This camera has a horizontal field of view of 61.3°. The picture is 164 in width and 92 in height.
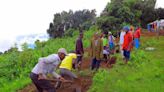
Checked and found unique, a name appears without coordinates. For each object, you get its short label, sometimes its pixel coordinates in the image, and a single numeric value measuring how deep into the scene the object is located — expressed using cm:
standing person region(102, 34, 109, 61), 595
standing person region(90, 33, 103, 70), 498
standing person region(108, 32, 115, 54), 684
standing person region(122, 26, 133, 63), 535
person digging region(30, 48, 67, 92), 350
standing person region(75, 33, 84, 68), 523
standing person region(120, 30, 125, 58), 578
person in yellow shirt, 392
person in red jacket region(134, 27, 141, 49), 772
